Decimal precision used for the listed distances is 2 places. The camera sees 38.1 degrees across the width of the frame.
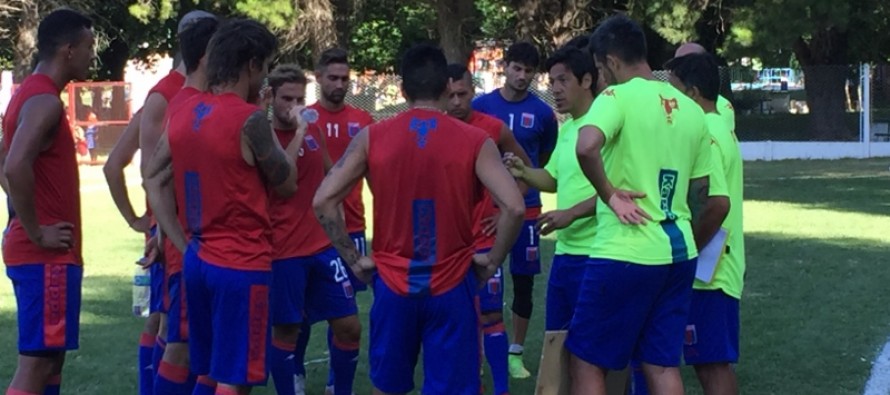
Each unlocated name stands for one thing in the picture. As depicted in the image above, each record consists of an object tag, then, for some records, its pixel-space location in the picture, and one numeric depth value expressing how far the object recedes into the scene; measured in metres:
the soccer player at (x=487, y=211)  7.51
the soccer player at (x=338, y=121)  7.75
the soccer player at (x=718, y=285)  6.08
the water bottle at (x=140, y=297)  8.82
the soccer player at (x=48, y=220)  5.79
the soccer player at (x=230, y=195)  5.37
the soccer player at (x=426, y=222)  5.33
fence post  33.84
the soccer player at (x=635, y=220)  5.47
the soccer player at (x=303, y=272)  6.98
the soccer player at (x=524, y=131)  8.23
